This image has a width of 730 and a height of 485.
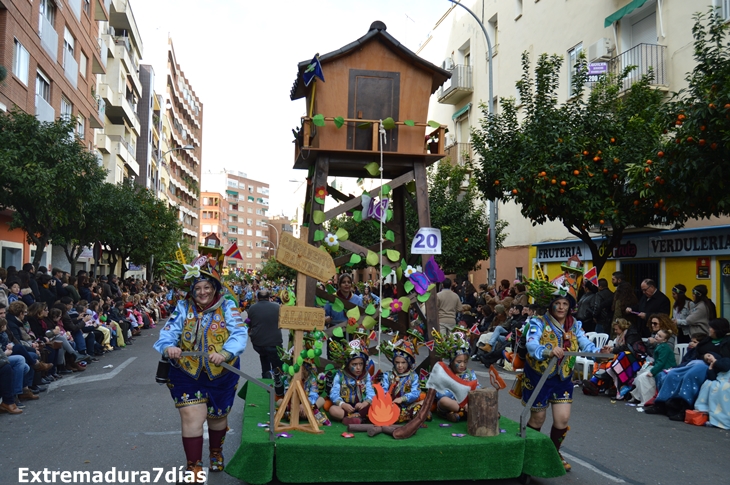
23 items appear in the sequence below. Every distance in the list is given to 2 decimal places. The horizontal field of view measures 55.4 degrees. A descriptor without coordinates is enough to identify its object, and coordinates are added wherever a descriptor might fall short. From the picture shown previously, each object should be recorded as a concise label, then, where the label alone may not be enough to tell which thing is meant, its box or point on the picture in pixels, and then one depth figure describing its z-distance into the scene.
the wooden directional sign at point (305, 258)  6.43
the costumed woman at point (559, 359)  6.54
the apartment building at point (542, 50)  18.45
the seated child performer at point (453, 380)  7.27
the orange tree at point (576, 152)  14.63
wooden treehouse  8.23
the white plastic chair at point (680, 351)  11.41
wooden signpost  6.39
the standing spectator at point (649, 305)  12.16
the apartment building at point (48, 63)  21.79
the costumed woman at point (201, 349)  5.78
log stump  6.27
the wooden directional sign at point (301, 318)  6.45
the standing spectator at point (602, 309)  14.20
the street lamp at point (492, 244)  22.50
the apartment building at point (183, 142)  75.88
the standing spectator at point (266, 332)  10.32
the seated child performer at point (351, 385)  6.93
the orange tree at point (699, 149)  9.40
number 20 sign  7.97
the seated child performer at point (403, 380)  7.06
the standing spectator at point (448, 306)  16.03
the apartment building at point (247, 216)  147.25
